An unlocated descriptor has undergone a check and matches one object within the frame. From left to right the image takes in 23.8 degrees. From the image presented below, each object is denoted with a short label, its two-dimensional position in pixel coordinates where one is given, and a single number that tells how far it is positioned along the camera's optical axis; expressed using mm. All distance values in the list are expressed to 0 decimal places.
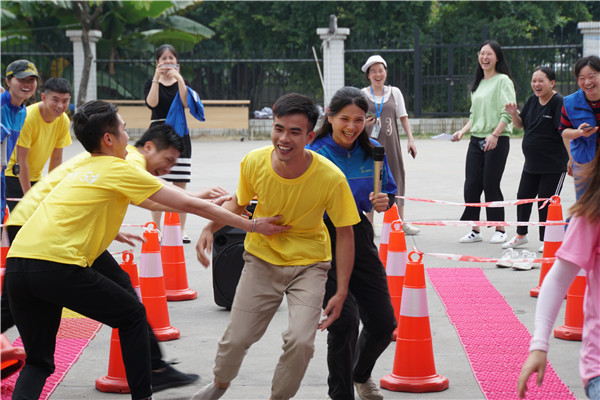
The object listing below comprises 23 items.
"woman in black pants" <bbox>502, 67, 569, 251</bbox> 14019
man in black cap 11681
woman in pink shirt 4447
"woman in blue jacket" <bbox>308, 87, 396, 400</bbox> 7153
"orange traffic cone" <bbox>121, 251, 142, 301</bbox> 8595
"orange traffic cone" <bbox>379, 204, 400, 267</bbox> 11663
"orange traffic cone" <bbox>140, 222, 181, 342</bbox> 9569
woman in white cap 15345
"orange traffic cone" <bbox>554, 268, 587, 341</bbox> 9543
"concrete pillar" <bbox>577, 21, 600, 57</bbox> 38836
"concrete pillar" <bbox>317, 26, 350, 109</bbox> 41474
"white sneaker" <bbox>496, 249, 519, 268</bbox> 13825
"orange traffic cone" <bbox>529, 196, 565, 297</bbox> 11018
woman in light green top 14864
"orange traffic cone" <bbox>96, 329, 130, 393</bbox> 7984
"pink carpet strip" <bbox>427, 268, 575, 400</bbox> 7874
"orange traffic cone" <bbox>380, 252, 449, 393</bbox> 7945
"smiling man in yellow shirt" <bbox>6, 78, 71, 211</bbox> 12122
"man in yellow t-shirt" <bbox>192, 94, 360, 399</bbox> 6639
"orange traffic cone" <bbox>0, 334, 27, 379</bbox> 4726
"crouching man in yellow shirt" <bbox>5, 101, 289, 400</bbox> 6691
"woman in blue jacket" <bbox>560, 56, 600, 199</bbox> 12070
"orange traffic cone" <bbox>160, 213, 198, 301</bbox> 11648
